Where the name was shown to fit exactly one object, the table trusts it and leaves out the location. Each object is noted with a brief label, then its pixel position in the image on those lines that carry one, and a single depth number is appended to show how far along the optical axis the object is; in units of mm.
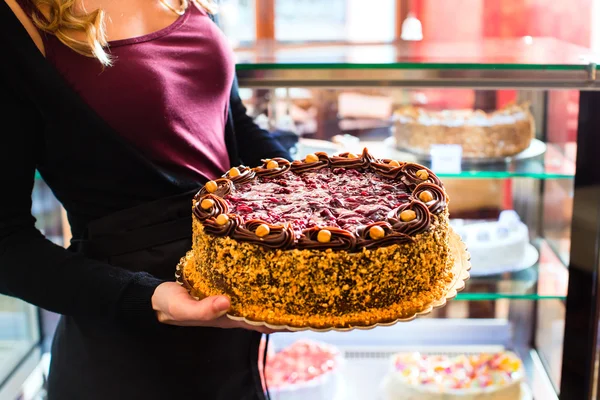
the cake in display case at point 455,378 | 2590
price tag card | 2365
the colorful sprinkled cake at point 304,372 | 2637
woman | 1317
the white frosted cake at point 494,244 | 2463
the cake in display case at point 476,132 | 2402
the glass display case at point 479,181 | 1950
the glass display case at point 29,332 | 2582
